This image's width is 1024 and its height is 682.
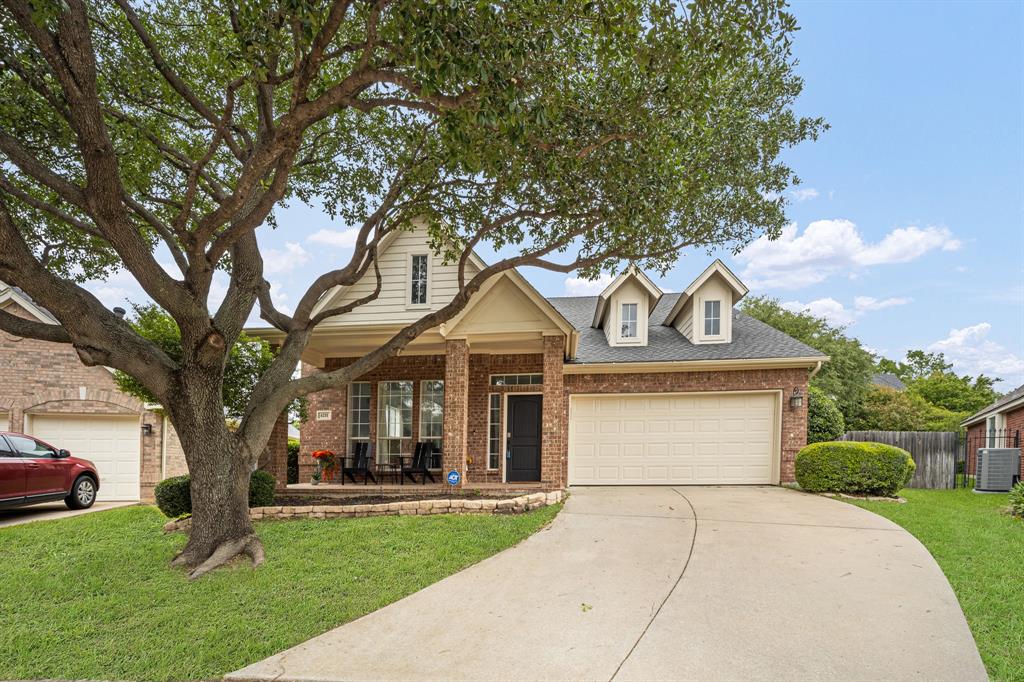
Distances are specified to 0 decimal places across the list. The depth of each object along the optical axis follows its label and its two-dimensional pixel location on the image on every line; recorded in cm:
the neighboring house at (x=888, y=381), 4174
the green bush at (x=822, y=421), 1728
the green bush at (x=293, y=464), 1594
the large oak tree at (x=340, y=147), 580
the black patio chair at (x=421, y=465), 1284
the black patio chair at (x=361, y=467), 1306
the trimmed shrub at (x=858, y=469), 1092
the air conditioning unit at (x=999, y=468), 1400
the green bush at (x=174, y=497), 894
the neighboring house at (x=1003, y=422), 1602
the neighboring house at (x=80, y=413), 1398
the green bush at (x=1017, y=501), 953
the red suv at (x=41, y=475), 1059
